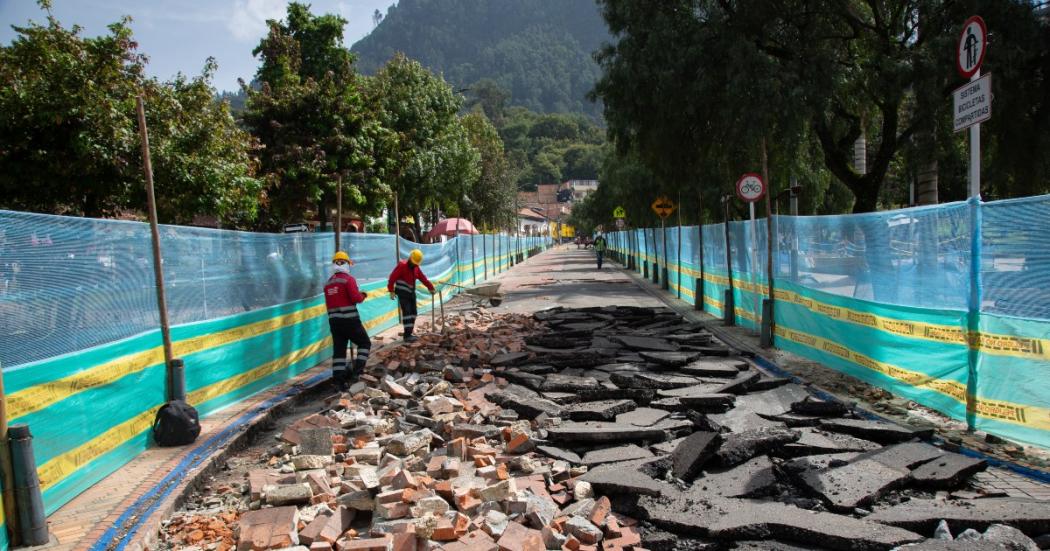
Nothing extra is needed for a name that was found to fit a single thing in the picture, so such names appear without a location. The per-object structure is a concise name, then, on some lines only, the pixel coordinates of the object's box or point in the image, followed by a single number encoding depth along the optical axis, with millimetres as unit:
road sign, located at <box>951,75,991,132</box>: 5996
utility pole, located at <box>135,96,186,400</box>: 6562
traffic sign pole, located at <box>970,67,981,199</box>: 6320
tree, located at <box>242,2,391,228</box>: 18234
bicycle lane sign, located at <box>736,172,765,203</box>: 12781
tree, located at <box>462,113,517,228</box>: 55469
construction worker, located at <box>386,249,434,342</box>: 13227
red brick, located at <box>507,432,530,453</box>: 6188
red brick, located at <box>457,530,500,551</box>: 4105
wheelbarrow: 15467
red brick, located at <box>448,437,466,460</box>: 5932
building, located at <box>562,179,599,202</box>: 171712
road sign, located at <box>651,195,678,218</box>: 23611
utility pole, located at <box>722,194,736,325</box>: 14227
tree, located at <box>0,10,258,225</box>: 11617
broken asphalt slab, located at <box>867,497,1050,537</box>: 4102
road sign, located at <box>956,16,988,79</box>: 6133
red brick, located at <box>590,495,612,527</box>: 4539
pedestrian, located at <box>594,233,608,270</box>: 39031
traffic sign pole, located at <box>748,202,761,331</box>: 12559
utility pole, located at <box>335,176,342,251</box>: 11979
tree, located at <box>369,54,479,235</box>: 34406
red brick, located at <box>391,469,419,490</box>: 4828
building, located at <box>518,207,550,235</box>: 119250
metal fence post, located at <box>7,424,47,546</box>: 4227
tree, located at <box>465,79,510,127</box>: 177238
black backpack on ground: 6387
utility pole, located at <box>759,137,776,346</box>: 11383
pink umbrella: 40516
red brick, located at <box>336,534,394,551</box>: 4031
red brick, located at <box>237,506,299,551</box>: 4250
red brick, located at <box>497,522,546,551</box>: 4105
